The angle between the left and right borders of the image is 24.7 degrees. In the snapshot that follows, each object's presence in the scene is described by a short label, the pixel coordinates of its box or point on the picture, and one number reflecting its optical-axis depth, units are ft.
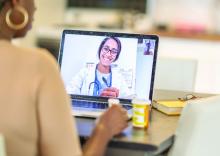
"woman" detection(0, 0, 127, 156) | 3.55
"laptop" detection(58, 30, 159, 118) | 5.10
